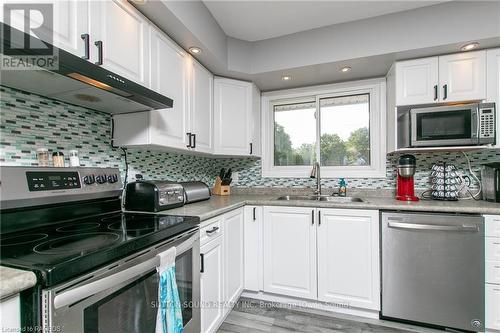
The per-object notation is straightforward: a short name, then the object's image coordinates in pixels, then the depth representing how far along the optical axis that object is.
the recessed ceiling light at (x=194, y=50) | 1.86
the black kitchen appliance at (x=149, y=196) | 1.52
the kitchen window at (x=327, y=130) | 2.47
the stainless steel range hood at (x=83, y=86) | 0.91
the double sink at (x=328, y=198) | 2.34
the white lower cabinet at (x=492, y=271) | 1.59
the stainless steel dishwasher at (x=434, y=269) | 1.63
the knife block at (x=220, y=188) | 2.65
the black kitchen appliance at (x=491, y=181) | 1.86
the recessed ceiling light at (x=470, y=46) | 1.77
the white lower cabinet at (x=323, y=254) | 1.87
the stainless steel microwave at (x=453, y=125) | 1.79
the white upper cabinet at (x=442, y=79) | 1.84
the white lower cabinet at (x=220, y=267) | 1.51
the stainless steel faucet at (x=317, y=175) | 2.45
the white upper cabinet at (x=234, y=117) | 2.36
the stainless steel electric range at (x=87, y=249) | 0.67
